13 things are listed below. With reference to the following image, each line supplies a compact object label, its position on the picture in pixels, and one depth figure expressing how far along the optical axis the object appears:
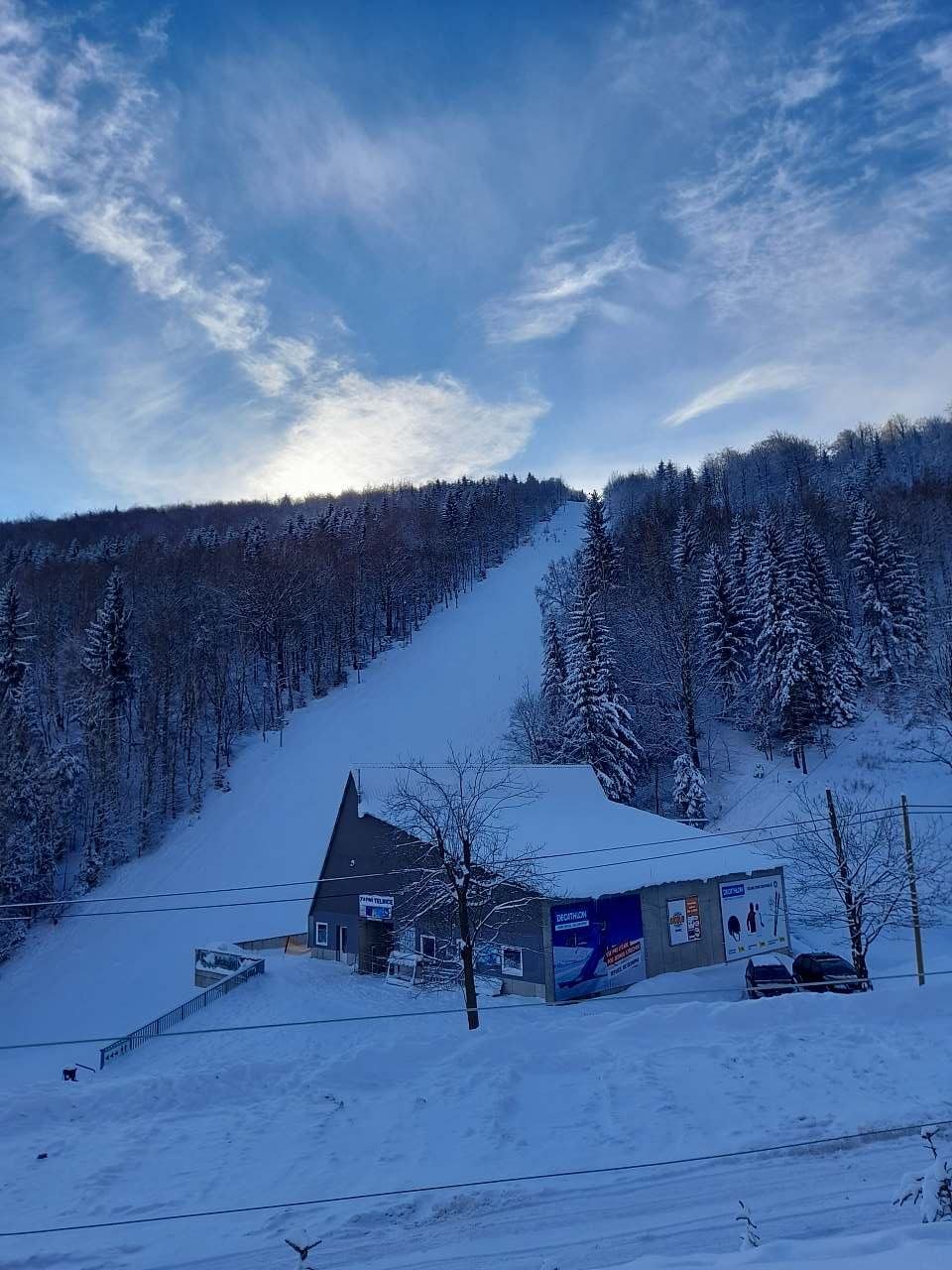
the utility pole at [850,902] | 20.36
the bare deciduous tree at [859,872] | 20.45
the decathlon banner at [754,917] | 25.31
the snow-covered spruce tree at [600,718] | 40.34
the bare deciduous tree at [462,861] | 19.73
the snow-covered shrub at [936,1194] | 6.01
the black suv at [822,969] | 20.34
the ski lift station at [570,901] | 22.20
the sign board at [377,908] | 26.41
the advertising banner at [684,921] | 23.95
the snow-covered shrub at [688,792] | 38.62
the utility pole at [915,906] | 17.16
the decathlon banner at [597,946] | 21.80
